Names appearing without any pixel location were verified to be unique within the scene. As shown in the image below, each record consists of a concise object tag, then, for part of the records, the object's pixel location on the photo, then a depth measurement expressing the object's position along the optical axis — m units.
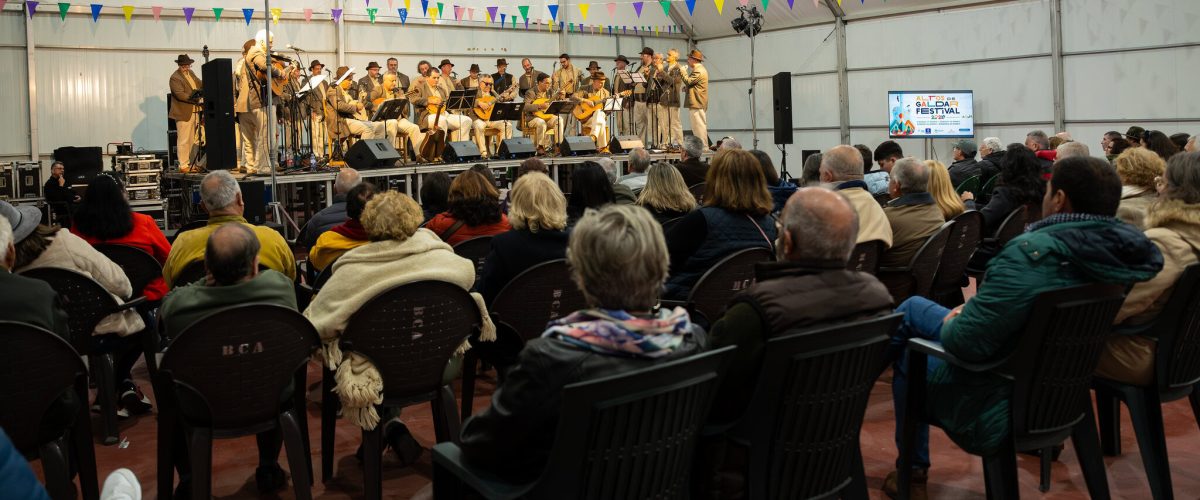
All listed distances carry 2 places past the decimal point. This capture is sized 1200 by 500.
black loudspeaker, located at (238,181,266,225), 8.20
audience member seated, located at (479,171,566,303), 3.76
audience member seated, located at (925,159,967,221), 5.11
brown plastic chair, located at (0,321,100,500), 2.62
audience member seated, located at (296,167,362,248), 5.17
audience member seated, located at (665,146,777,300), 3.83
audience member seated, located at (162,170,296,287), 3.95
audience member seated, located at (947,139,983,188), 7.51
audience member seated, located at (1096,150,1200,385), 2.95
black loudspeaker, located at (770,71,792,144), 13.95
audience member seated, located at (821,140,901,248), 4.19
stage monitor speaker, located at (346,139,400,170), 10.95
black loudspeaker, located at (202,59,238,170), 8.69
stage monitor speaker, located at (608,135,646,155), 14.42
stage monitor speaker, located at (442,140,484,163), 12.25
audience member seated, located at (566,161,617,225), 4.79
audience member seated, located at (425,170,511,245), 4.47
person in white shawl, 3.06
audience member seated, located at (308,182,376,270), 4.07
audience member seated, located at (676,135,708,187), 7.69
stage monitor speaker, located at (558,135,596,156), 13.45
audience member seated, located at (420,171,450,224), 5.36
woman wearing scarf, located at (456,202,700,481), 1.88
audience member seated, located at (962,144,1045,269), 5.27
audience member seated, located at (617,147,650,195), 7.32
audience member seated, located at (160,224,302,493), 2.94
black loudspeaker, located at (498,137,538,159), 12.99
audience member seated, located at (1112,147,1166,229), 4.05
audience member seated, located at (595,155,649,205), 5.73
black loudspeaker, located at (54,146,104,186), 11.47
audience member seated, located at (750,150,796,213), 5.39
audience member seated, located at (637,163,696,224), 4.61
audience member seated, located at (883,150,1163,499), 2.54
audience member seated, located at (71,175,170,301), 4.41
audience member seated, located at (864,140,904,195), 7.33
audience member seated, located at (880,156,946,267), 4.50
